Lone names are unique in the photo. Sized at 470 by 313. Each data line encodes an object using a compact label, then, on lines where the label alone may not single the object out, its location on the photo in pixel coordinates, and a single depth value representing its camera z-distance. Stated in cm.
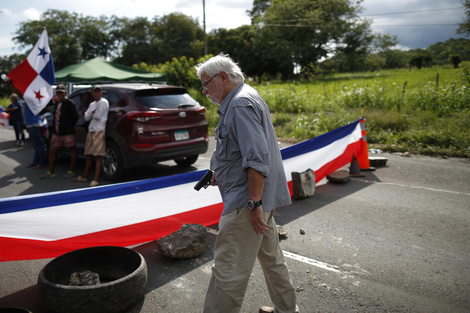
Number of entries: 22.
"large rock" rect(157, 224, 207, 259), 376
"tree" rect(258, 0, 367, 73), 5538
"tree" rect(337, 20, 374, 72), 5781
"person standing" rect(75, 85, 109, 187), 712
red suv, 697
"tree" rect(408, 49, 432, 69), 5416
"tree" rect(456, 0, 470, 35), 2442
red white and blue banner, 308
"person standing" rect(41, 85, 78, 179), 754
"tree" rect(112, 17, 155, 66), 6644
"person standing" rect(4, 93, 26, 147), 1303
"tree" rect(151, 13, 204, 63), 6606
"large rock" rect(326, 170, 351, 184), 668
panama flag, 814
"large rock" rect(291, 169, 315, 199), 580
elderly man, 219
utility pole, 3036
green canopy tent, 1789
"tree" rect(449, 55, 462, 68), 3792
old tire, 267
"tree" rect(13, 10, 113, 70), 5278
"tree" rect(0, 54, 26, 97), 5714
